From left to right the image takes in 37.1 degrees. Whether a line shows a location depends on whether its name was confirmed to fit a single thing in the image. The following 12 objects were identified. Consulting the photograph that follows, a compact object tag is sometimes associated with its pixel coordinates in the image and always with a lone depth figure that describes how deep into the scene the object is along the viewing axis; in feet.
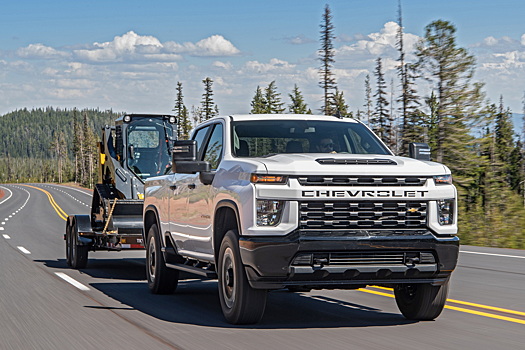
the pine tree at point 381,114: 290.15
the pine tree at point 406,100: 158.51
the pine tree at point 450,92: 124.16
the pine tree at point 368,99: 381.52
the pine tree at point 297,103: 323.27
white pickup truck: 23.11
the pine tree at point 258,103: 346.37
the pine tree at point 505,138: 285.27
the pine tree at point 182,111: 370.32
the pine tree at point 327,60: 196.03
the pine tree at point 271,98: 331.51
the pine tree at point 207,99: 328.08
